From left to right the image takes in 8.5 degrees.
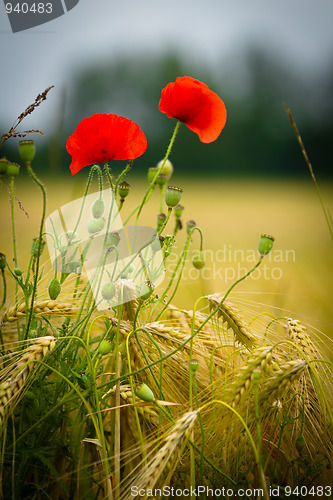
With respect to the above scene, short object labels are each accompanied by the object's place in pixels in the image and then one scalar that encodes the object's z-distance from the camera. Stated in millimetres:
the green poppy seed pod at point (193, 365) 1701
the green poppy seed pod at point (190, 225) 1830
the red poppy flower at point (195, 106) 1790
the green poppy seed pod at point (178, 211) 1871
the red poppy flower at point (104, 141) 1759
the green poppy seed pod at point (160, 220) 1834
